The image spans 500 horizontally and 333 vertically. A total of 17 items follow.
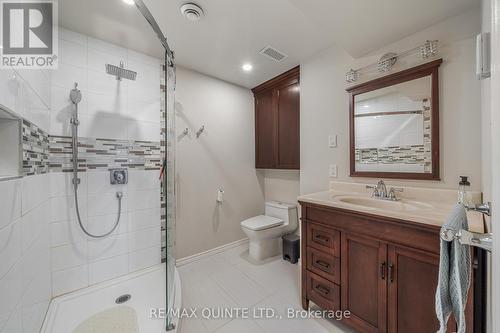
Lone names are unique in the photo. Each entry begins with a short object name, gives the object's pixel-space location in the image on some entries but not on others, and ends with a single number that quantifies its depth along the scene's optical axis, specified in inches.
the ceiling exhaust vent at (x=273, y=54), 73.5
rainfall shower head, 67.3
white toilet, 85.8
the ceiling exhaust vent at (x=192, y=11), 53.1
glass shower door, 60.6
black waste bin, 86.9
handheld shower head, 61.3
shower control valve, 68.7
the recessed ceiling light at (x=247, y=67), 85.4
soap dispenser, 45.0
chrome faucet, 56.9
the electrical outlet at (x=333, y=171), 72.9
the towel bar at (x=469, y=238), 17.6
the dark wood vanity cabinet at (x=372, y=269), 38.5
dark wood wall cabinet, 90.2
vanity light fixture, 51.2
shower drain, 59.2
